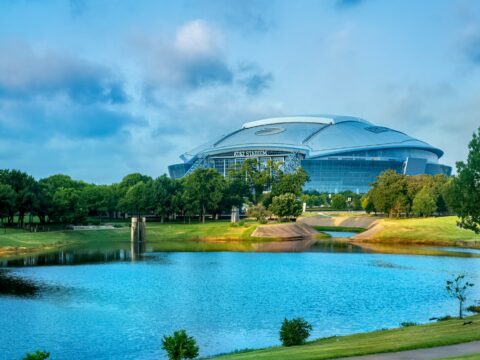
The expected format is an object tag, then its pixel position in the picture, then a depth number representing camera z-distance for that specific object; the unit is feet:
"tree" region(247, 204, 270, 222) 303.48
